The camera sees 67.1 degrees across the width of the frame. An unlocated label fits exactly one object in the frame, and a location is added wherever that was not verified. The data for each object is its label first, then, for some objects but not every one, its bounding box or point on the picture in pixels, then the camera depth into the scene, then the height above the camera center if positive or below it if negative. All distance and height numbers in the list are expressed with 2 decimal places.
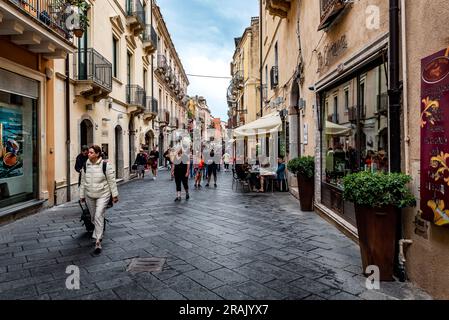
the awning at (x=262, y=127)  11.30 +1.05
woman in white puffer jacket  5.18 -0.40
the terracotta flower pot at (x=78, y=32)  8.59 +3.25
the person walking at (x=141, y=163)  17.28 -0.22
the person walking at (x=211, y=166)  13.82 -0.34
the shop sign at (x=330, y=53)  6.05 +2.04
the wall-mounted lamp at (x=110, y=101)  13.73 +2.35
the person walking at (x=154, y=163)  17.45 -0.23
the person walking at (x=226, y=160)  24.25 -0.17
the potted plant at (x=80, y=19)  8.20 +3.66
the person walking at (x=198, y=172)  13.30 -0.57
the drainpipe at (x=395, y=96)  3.94 +0.71
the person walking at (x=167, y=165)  25.91 -0.52
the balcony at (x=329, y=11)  5.83 +2.63
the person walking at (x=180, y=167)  9.54 -0.25
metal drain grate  4.16 -1.36
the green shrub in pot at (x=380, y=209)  3.62 -0.58
